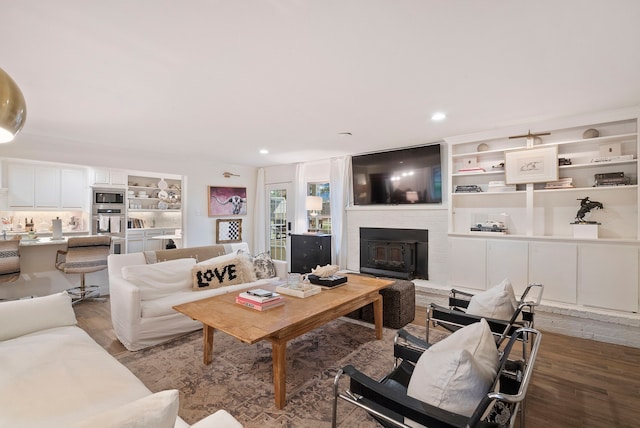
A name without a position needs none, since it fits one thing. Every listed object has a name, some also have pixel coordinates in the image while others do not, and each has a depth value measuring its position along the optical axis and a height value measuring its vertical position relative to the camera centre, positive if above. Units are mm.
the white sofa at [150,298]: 2725 -872
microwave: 5039 +278
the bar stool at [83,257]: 3947 -599
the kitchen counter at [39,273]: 4164 -876
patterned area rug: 1907 -1260
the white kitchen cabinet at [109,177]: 4988 +612
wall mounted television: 4602 +600
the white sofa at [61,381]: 892 -821
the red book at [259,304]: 2373 -739
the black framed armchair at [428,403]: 1082 -777
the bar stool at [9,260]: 3516 -559
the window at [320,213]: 6055 -2
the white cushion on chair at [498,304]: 2193 -673
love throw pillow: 3434 -720
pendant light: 882 +327
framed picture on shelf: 3596 +595
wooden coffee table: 1979 -766
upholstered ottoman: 3318 -1069
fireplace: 4719 -649
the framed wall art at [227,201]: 6422 +274
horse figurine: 3420 +67
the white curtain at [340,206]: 5594 +129
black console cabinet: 5680 -757
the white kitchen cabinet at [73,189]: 4758 +391
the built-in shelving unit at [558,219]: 3213 -78
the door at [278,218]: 6664 -119
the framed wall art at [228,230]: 6520 -388
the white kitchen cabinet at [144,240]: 5562 -515
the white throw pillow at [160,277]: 3025 -679
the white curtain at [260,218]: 7047 -120
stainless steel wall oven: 5047 -35
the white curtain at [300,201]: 6277 +249
